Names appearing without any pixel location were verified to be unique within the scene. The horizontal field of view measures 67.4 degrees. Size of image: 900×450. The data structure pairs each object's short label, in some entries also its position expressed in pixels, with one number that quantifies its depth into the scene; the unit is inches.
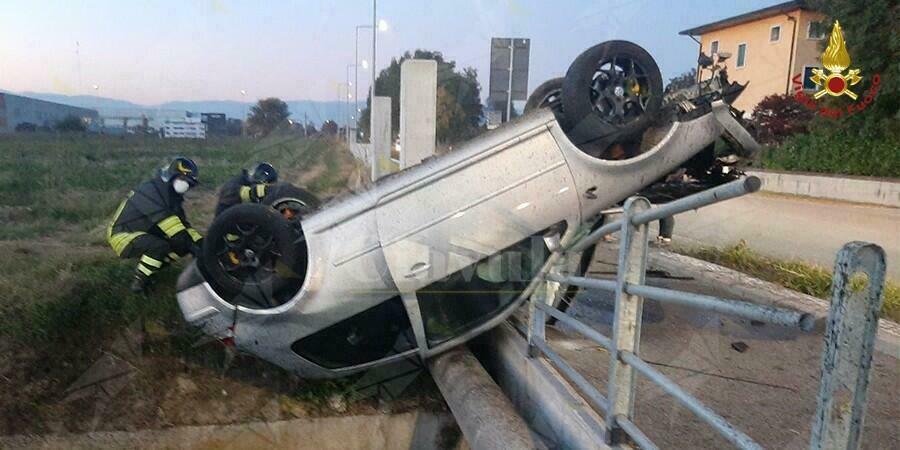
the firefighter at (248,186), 192.7
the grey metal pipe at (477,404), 120.3
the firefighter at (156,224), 203.8
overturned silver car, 146.9
